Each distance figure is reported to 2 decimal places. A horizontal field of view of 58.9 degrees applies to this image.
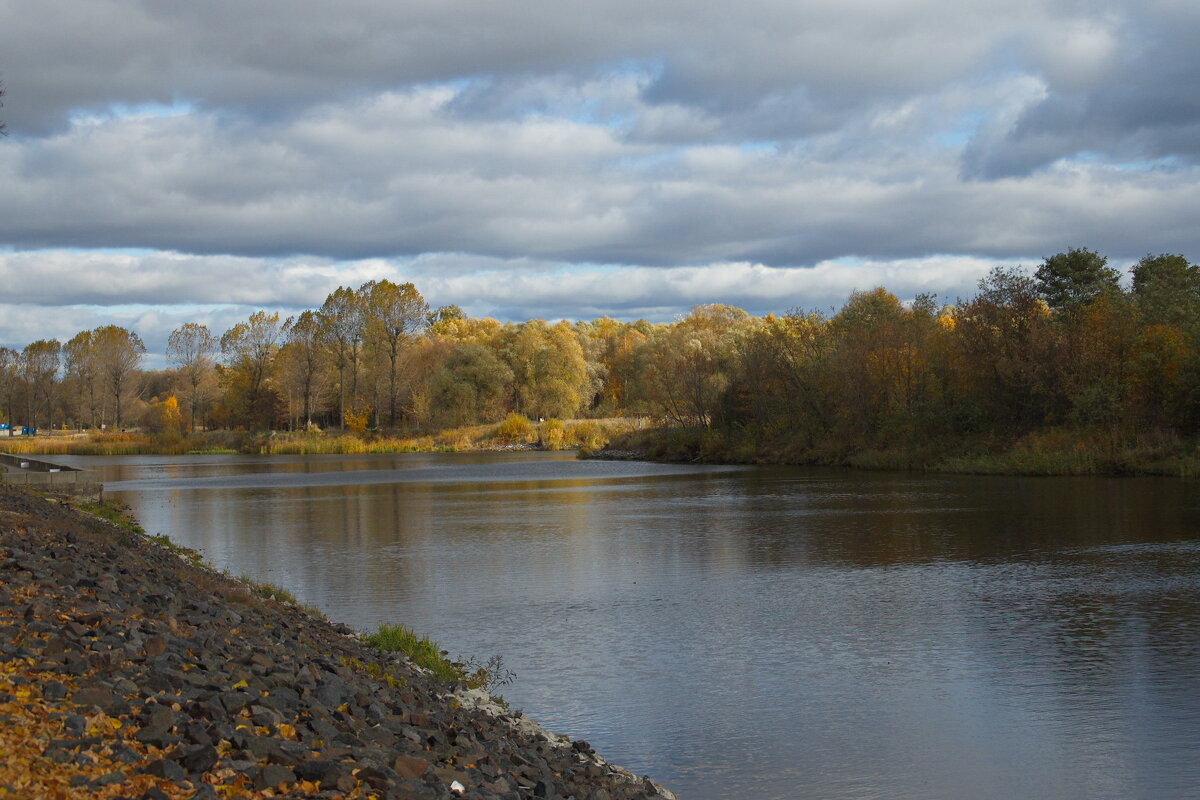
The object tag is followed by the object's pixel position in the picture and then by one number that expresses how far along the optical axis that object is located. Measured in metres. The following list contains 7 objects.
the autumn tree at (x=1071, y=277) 60.81
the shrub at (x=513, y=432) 87.81
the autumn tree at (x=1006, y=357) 49.19
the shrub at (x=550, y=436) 87.69
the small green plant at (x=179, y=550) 21.22
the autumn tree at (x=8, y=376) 117.69
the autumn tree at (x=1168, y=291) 48.72
